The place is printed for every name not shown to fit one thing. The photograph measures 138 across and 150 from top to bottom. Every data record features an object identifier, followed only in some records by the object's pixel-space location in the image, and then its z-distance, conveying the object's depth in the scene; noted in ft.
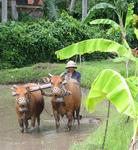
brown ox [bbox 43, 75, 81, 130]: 43.04
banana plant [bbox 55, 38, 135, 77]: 28.86
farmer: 45.68
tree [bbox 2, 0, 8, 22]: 91.35
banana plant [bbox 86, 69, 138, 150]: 23.45
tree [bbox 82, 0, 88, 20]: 95.61
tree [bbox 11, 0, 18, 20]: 108.68
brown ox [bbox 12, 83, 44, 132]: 42.63
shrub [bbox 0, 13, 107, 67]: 82.23
